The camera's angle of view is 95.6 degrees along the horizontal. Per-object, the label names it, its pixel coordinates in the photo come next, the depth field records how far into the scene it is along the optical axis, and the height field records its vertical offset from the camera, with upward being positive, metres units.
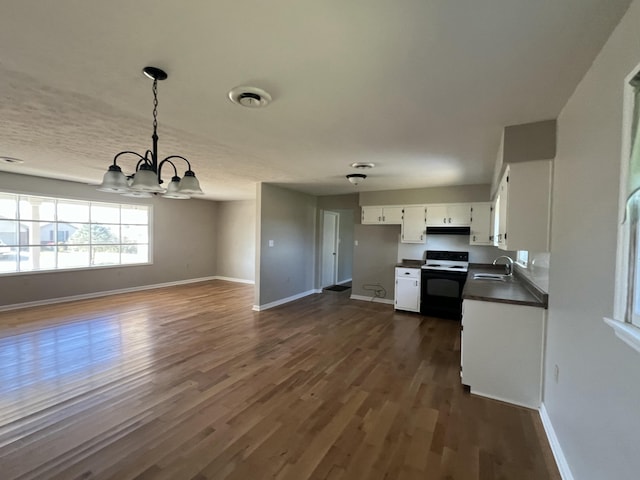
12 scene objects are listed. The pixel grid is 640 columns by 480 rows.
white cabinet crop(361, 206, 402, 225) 5.80 +0.39
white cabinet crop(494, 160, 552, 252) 2.29 +0.26
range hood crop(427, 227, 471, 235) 5.25 +0.10
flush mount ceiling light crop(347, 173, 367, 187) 4.45 +0.87
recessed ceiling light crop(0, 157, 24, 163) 4.05 +0.94
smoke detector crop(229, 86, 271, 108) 1.90 +0.92
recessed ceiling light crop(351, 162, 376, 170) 3.81 +0.92
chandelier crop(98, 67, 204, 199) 1.88 +0.33
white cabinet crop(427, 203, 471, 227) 5.21 +0.38
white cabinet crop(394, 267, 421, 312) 5.31 -1.01
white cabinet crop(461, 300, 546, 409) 2.44 -1.00
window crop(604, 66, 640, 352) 1.08 +0.04
